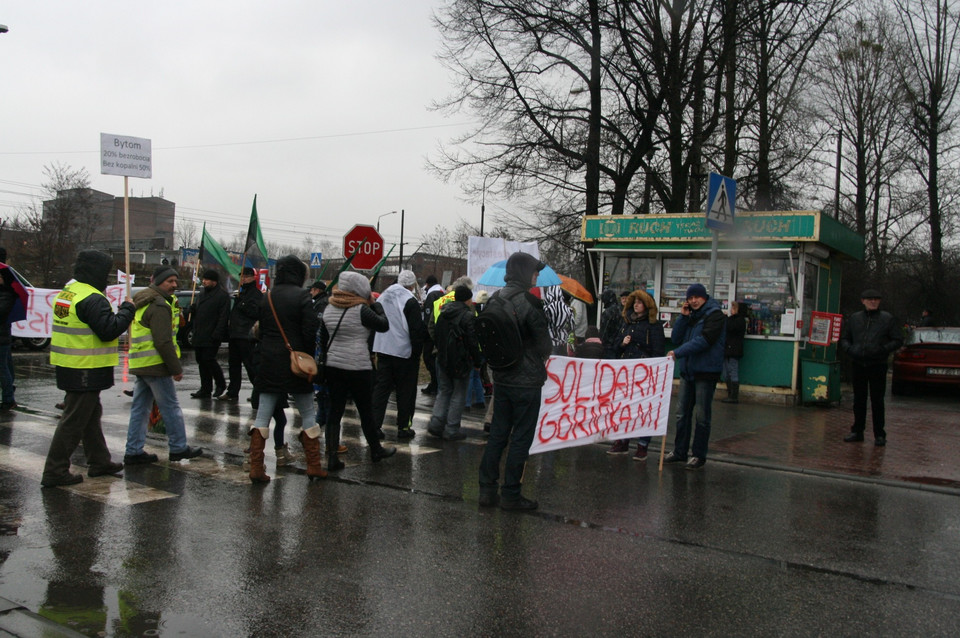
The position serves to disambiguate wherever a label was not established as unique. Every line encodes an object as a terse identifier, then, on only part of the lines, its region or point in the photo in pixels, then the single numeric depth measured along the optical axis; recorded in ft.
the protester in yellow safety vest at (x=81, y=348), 19.85
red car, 51.03
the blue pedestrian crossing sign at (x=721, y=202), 31.68
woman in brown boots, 21.07
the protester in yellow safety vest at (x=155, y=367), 22.53
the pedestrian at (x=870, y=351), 30.45
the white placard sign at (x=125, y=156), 32.93
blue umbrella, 29.90
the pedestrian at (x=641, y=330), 27.37
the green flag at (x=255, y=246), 30.19
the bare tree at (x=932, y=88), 91.61
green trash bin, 42.01
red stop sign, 48.44
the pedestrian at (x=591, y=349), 31.22
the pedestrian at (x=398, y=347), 27.99
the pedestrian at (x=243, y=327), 34.30
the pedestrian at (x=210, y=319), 36.06
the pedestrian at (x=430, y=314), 35.60
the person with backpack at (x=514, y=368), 18.92
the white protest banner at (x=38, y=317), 45.78
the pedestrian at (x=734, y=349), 43.01
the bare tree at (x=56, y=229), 96.58
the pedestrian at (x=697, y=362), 24.72
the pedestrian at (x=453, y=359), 27.84
